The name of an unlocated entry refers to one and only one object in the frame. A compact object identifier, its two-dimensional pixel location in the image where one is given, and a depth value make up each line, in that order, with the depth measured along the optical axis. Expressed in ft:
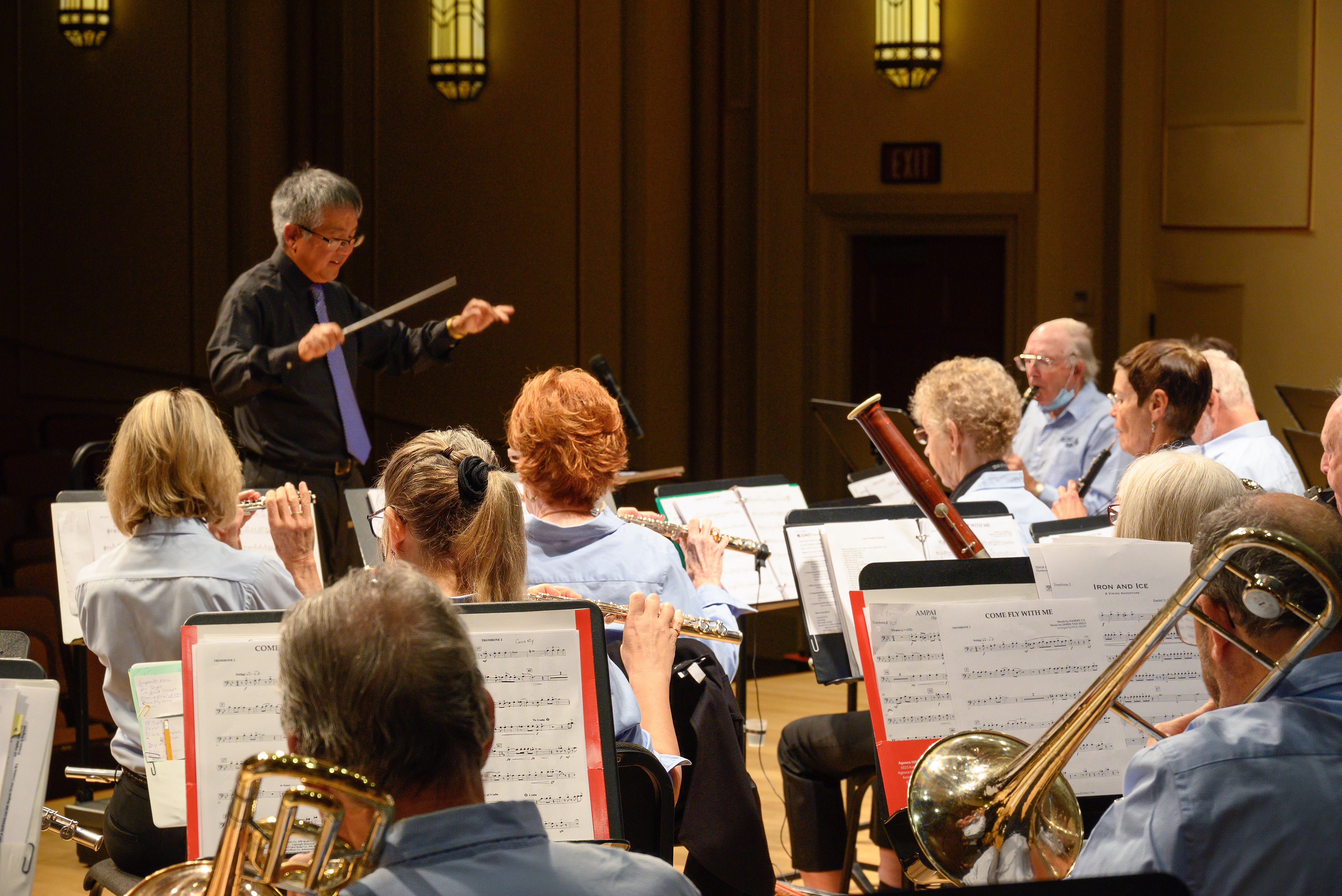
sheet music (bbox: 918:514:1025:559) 19.97
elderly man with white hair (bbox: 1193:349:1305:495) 24.95
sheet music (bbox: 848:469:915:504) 26.61
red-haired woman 16.71
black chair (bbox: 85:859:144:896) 15.99
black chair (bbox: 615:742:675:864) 14.38
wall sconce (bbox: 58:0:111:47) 49.03
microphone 23.70
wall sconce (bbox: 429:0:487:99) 44.57
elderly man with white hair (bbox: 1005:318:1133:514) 33.58
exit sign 42.57
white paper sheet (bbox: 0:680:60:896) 10.73
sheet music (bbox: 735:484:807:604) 24.27
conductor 26.30
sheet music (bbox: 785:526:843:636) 18.65
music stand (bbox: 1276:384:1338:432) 28.94
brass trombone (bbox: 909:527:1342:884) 11.49
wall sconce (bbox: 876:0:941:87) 41.73
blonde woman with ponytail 14.07
